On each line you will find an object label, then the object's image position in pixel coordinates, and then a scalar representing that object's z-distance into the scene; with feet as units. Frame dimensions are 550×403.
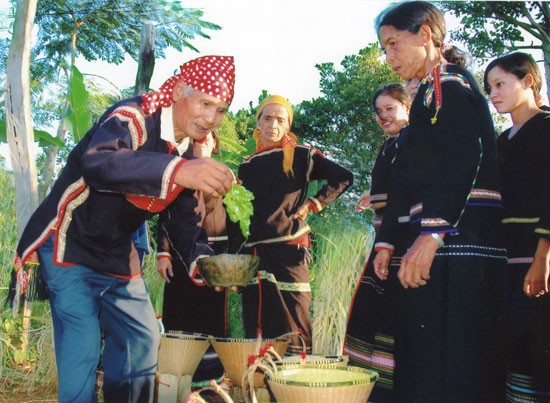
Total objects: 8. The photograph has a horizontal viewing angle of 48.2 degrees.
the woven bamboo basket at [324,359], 9.98
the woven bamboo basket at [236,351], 12.21
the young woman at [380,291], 9.77
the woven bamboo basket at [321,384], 7.06
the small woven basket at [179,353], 12.50
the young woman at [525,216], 8.49
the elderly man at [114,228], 7.95
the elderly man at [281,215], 14.03
